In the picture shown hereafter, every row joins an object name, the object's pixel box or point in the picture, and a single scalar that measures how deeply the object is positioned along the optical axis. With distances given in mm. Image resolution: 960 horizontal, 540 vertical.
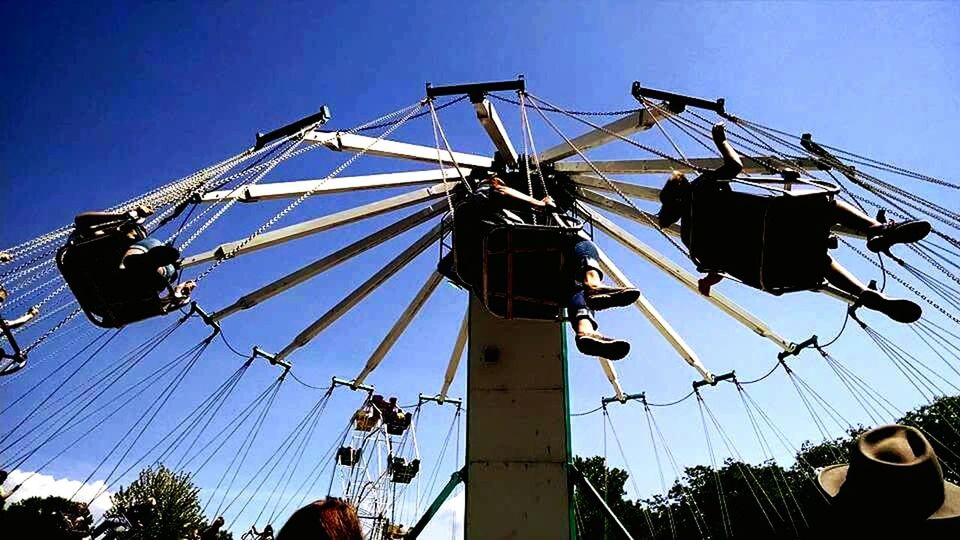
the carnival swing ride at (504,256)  6457
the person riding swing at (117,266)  6402
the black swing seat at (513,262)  7188
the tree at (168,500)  33875
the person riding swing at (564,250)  6809
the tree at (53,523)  8727
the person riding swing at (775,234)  5902
